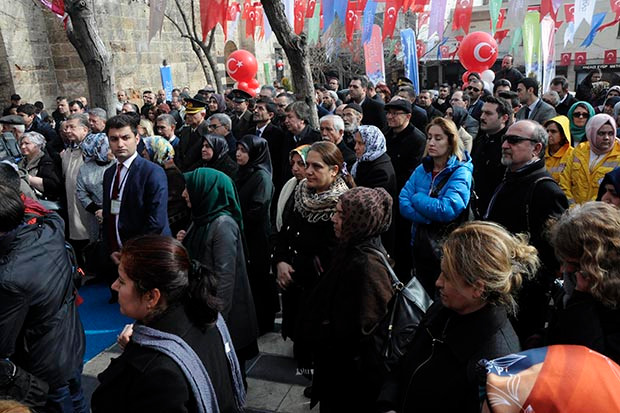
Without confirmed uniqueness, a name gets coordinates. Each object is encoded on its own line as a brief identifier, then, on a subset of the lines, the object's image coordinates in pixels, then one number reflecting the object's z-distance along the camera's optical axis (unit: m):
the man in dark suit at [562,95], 7.52
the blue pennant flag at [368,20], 13.83
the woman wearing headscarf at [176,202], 3.87
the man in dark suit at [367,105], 7.36
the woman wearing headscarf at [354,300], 2.31
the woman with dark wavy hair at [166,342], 1.59
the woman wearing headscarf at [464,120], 6.74
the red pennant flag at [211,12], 11.93
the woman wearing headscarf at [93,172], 4.93
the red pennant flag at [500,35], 20.75
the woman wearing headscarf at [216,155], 4.25
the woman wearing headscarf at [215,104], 8.75
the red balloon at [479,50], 12.12
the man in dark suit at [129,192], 3.56
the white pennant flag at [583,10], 11.93
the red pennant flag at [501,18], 23.12
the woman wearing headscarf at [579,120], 5.46
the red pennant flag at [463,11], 15.63
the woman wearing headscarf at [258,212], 3.98
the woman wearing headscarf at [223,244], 2.79
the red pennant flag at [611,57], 26.17
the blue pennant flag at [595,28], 16.38
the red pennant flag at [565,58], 27.03
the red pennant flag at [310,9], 15.40
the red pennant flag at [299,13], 14.23
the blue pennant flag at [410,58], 10.78
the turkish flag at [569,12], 17.78
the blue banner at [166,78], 15.14
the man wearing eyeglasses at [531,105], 6.20
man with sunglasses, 2.92
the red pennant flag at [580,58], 26.77
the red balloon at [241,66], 12.83
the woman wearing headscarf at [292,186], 3.59
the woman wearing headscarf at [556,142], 4.50
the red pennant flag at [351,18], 15.14
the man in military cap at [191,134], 5.03
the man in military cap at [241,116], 7.22
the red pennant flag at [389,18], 14.63
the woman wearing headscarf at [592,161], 3.92
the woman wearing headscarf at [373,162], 4.07
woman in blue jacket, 3.31
